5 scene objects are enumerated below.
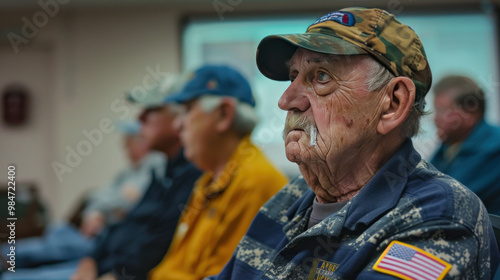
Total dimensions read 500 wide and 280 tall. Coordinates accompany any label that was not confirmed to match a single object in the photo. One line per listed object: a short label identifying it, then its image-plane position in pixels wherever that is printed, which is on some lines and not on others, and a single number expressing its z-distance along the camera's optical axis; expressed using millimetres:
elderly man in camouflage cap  1864
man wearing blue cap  2431
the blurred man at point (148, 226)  3013
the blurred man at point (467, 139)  2404
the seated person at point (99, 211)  3764
